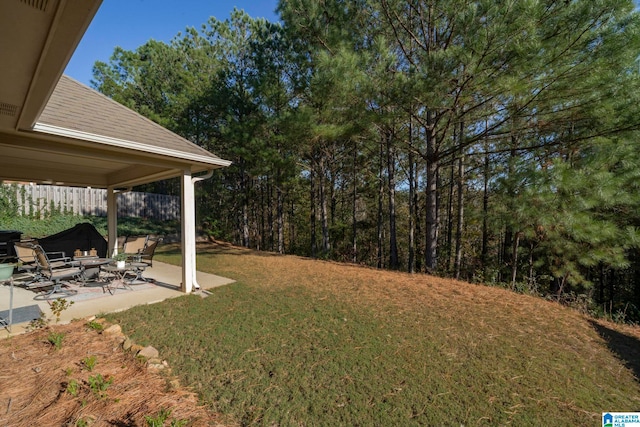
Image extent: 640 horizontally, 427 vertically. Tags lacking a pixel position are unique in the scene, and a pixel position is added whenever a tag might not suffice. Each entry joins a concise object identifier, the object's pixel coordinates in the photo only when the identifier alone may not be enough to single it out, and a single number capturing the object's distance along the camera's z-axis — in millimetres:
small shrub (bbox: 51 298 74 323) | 3447
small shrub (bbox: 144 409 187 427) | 1654
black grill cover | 6310
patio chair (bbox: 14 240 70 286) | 4875
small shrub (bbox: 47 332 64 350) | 2804
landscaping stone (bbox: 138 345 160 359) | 2710
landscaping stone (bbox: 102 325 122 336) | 3244
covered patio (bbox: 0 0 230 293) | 1616
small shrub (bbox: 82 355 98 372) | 2370
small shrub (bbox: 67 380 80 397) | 2037
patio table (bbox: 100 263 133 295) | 5117
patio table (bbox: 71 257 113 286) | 4824
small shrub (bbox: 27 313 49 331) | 3301
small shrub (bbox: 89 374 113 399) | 2066
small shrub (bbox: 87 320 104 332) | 3322
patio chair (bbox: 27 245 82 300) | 4469
